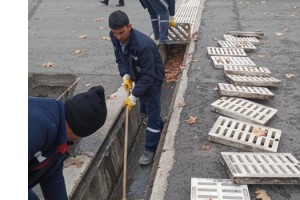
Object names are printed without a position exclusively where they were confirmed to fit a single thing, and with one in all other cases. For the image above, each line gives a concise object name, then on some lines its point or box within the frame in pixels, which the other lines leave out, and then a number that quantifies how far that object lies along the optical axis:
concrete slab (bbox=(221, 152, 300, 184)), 3.42
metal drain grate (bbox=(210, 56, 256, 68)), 6.34
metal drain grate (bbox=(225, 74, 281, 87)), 5.43
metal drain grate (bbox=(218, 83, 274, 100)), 5.05
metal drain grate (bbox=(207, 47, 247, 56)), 6.91
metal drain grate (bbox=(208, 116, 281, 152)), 4.06
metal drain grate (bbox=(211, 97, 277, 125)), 4.58
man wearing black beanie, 2.02
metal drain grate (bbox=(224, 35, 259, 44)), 7.68
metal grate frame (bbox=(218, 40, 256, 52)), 7.20
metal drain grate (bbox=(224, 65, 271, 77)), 5.88
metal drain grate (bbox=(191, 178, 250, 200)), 3.29
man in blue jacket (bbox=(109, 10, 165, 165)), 4.04
